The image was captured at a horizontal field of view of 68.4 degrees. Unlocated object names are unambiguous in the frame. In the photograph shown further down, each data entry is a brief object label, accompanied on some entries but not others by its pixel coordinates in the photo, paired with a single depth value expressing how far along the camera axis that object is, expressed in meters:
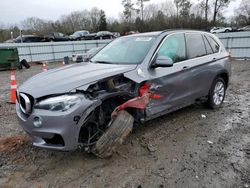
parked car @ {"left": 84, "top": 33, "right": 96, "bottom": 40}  24.54
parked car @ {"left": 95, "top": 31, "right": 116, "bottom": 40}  24.52
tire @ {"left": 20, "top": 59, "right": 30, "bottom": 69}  12.20
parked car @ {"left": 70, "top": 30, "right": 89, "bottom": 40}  24.73
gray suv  2.17
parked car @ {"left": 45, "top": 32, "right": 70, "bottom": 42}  21.39
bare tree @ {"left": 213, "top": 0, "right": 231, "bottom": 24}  36.80
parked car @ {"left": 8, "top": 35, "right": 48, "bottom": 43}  20.63
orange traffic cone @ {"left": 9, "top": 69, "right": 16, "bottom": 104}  5.14
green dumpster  11.34
